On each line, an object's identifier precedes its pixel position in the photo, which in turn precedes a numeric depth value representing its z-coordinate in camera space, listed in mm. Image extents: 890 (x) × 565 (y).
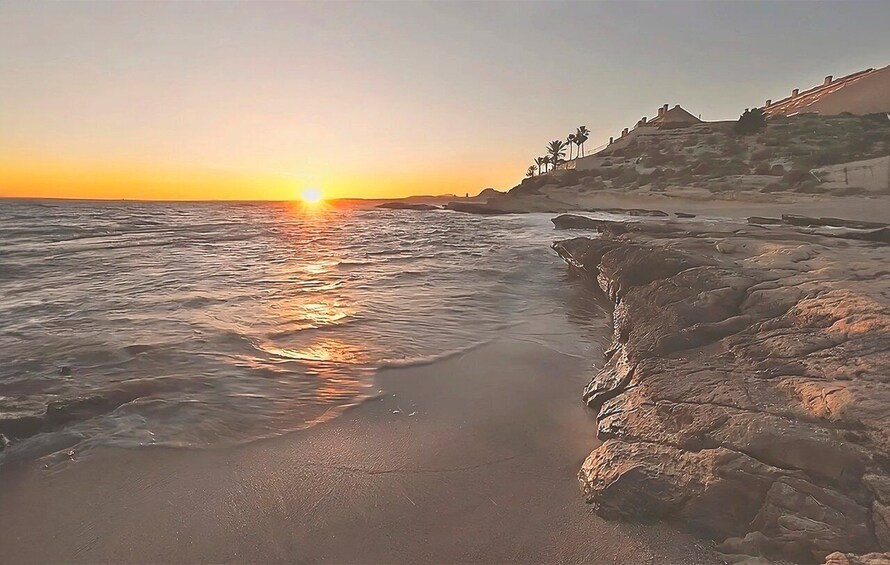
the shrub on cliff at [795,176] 31359
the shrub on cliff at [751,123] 47062
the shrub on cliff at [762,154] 39000
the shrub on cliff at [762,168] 36272
